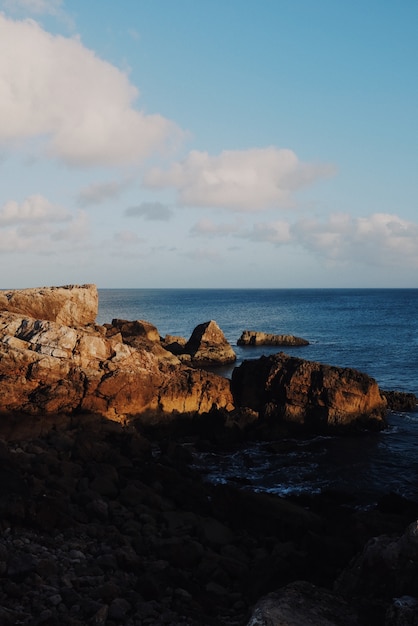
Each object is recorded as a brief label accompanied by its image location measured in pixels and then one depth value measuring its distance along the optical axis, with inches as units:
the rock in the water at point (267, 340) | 2999.5
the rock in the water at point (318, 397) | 1323.8
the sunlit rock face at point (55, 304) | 1551.4
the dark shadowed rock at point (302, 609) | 323.9
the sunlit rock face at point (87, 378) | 1129.4
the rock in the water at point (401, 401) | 1546.5
